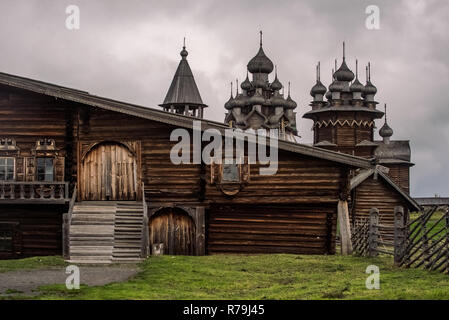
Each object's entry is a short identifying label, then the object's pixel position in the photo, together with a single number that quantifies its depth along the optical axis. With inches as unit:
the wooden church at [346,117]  3078.2
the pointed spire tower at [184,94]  2025.1
